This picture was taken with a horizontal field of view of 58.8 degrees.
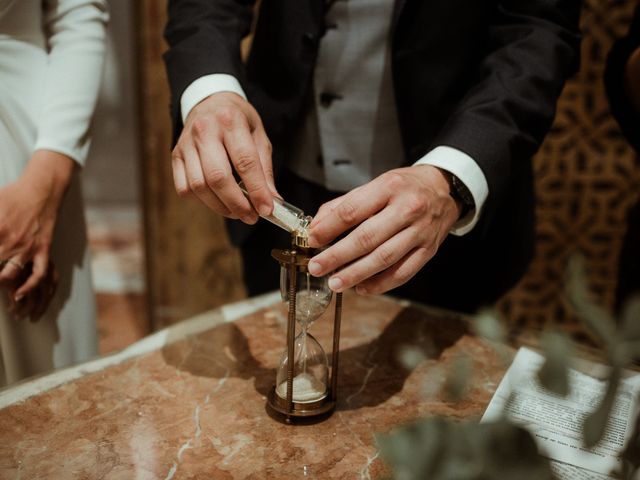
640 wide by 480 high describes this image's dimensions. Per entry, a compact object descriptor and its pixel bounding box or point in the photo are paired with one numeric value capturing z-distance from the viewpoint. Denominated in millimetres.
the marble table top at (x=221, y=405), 837
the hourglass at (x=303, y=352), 880
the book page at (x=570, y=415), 842
